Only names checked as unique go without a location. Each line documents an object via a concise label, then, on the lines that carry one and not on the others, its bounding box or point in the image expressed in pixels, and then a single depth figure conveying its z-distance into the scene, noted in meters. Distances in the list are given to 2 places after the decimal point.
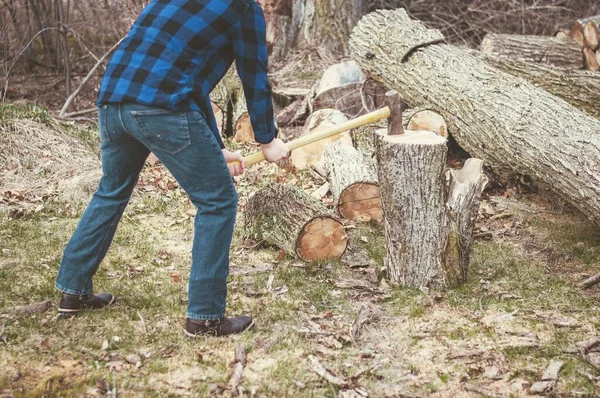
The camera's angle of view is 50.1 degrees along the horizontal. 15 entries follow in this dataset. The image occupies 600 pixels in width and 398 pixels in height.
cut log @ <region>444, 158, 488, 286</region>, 3.76
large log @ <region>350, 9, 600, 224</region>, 4.53
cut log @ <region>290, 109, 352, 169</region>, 6.07
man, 2.71
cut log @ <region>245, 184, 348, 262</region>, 4.22
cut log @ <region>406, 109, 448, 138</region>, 5.82
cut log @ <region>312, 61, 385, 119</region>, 6.99
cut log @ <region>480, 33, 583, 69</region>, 7.42
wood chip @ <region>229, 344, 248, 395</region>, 2.80
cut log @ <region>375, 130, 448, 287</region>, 3.63
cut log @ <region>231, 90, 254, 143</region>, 7.12
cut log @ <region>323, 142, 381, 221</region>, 4.91
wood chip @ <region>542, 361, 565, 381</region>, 2.94
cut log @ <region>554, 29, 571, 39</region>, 8.10
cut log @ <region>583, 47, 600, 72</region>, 7.58
